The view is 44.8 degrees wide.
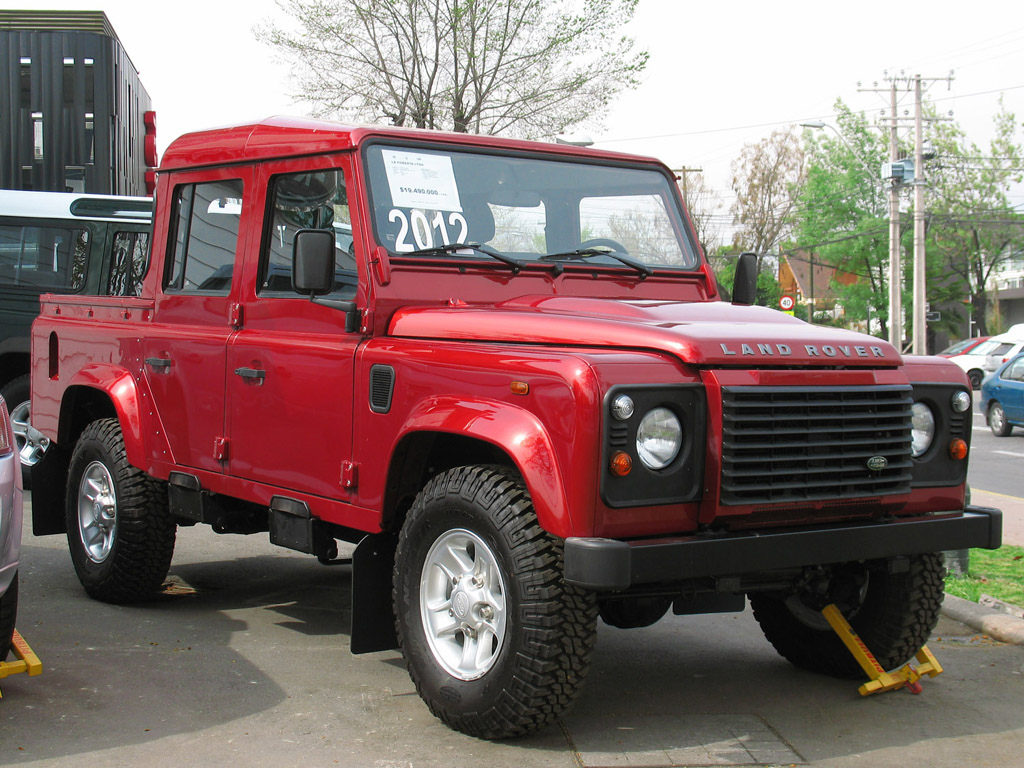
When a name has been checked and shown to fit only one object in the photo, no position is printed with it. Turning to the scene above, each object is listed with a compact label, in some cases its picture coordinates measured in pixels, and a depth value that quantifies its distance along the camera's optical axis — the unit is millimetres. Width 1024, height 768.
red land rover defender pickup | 4125
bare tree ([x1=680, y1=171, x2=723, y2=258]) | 66938
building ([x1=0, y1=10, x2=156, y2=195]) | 15328
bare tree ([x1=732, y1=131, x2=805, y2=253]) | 71312
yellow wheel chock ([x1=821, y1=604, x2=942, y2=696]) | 4965
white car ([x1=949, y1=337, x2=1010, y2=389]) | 31250
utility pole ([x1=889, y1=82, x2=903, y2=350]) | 38469
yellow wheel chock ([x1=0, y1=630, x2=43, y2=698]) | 4759
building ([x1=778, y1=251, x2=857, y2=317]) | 83062
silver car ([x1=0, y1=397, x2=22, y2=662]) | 4469
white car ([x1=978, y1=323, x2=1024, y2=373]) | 29297
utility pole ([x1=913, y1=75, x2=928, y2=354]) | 39344
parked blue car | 19609
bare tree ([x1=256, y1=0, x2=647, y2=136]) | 29016
